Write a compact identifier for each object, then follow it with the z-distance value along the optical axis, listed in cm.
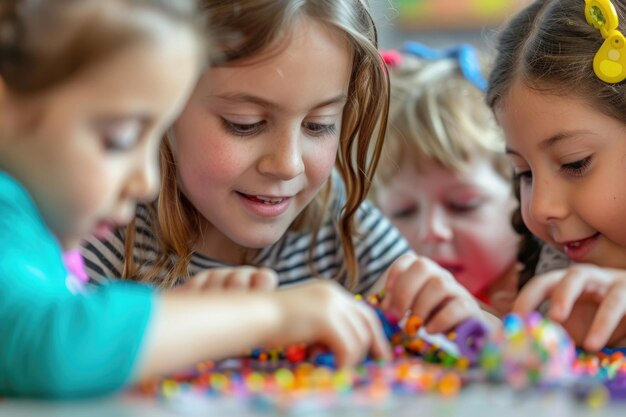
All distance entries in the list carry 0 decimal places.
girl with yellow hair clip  101
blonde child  133
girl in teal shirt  76
